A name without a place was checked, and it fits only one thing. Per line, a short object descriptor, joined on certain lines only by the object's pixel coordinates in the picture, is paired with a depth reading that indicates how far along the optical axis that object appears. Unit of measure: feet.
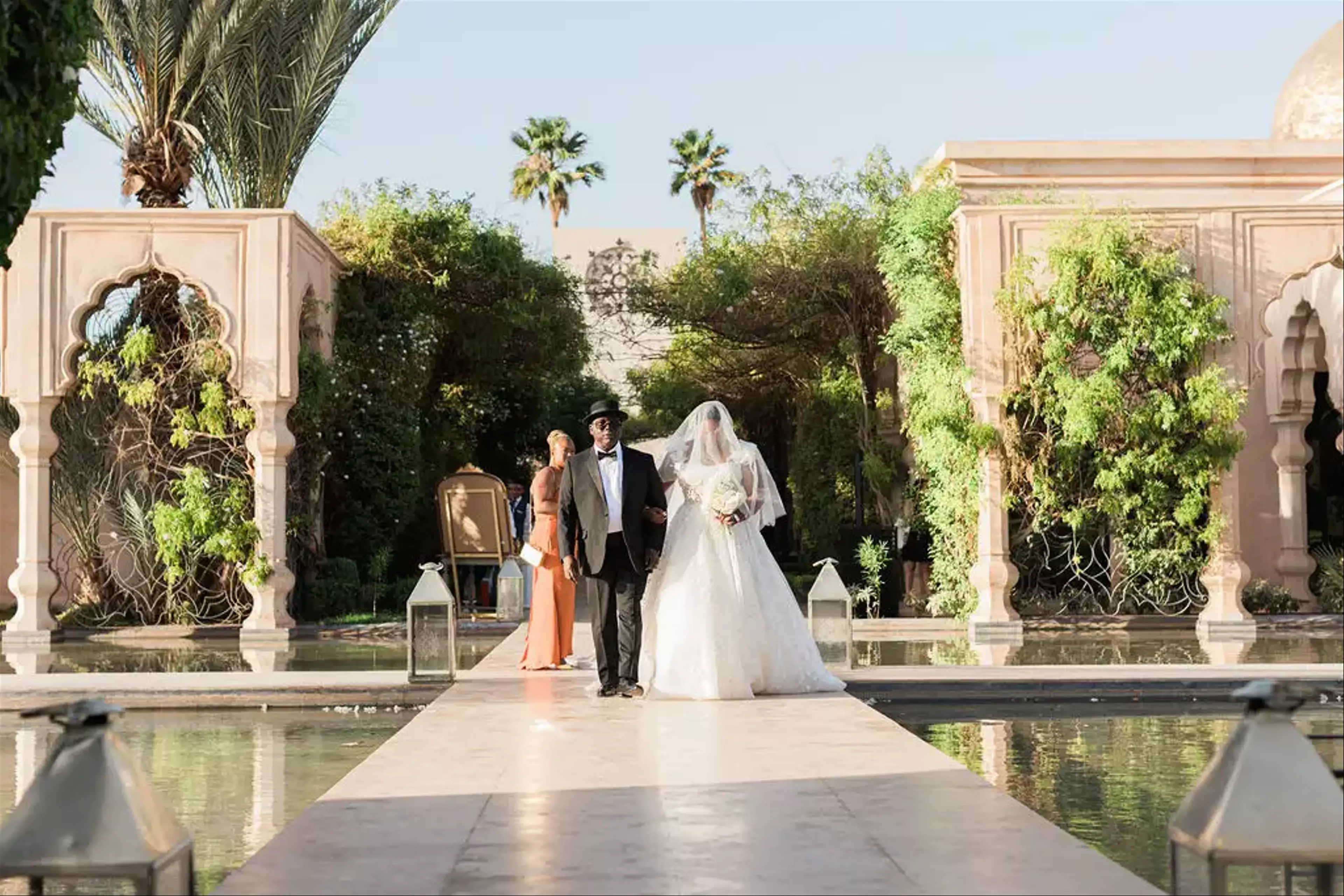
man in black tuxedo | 32.32
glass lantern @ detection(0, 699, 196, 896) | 13.48
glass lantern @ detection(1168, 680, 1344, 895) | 13.24
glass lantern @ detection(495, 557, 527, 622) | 62.64
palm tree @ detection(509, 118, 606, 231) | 156.66
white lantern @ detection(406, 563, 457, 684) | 37.40
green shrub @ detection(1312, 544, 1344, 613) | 63.16
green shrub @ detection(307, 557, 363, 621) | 62.69
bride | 32.35
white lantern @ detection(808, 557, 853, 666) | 37.91
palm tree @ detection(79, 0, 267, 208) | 58.39
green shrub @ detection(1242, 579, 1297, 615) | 61.93
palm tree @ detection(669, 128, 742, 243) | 159.43
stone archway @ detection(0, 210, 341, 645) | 55.67
